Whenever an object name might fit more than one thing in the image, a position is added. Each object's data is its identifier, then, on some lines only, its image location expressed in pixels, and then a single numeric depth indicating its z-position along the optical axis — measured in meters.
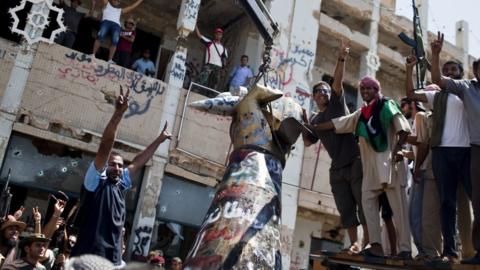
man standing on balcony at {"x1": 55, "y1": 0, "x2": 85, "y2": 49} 9.11
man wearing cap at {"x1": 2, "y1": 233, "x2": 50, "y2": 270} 3.90
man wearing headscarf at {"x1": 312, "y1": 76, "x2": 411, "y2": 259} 4.04
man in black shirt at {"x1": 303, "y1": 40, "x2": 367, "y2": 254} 4.40
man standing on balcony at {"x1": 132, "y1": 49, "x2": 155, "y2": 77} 9.77
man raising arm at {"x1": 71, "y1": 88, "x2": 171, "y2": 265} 3.27
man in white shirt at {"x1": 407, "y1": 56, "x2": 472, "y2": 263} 3.76
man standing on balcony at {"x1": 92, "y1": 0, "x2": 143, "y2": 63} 9.15
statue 2.77
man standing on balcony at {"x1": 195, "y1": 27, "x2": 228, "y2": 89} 10.23
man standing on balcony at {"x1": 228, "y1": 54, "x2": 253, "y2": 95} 9.87
